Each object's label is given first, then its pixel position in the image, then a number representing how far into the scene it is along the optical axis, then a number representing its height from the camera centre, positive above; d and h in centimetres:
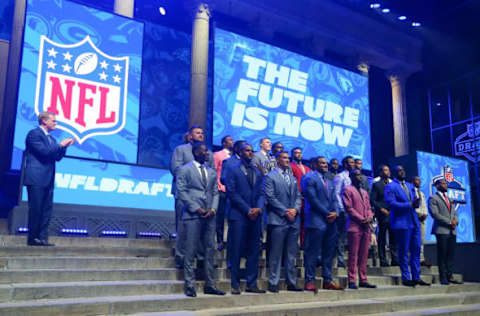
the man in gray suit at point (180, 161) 608 +108
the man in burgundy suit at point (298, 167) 753 +121
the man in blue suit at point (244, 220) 560 +25
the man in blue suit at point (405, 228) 708 +24
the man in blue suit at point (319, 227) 607 +20
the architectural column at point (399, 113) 1614 +443
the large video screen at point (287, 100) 1098 +349
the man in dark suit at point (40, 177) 583 +73
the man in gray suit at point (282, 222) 579 +24
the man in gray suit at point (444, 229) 758 +25
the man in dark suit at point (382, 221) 783 +37
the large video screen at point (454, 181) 1244 +174
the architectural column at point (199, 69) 1181 +423
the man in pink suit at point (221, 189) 696 +74
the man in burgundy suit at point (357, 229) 642 +19
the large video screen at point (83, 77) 862 +302
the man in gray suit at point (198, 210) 529 +34
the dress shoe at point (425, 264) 836 -34
